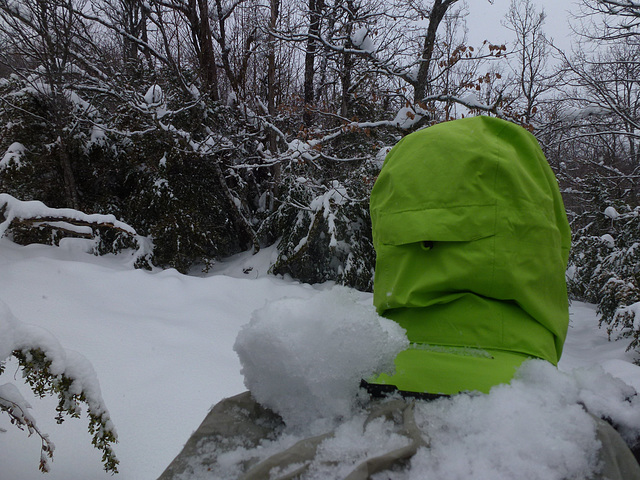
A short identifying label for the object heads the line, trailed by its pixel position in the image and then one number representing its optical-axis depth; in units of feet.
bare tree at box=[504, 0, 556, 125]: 49.96
